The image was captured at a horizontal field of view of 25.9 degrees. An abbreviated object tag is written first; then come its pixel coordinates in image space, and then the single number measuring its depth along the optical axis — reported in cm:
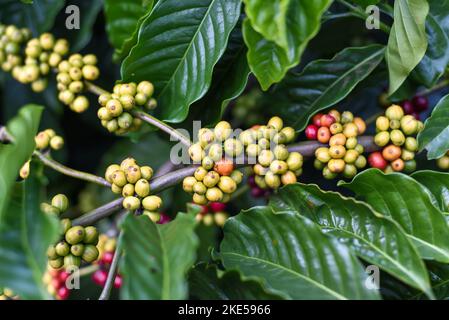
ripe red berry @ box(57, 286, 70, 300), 87
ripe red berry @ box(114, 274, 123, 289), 85
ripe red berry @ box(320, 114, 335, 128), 77
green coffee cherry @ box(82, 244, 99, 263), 73
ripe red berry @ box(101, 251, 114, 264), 88
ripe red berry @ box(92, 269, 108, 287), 89
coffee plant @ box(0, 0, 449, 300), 66
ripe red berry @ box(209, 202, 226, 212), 93
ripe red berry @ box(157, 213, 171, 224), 82
